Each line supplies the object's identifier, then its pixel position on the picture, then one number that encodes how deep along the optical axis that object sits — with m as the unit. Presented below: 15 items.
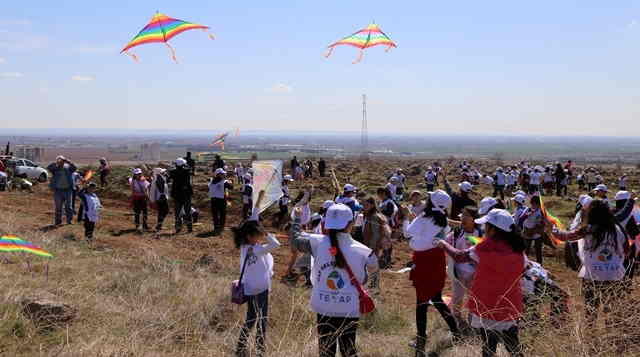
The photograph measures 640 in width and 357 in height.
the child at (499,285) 4.54
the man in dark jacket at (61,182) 13.91
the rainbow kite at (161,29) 11.28
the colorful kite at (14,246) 6.21
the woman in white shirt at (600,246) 5.83
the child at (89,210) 12.12
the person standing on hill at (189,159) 21.80
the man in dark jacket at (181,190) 14.24
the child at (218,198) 14.29
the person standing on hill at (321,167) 36.16
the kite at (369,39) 14.09
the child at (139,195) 14.15
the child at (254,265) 5.46
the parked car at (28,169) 26.93
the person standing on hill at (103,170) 24.45
